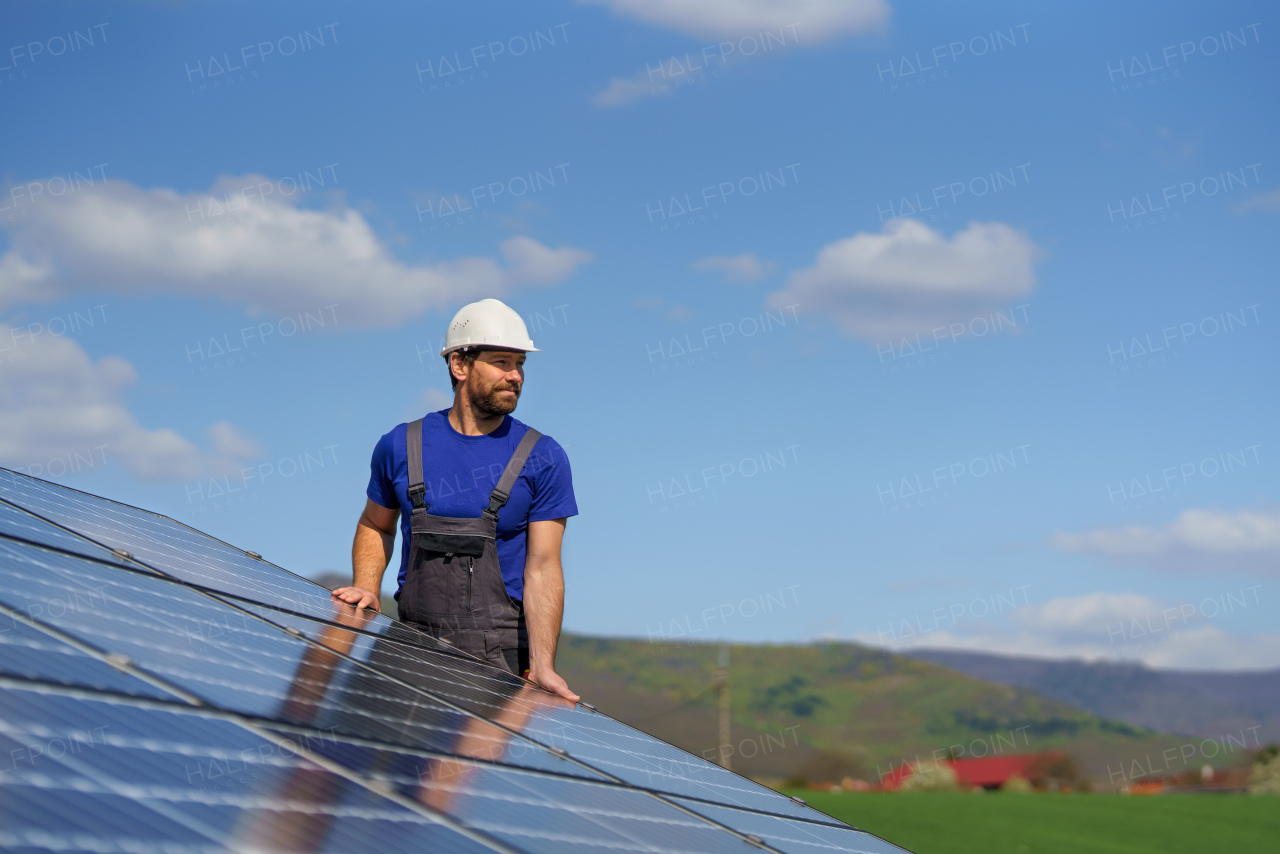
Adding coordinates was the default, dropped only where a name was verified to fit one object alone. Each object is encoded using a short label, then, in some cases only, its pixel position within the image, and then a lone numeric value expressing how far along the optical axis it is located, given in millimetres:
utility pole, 56706
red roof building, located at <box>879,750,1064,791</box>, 46719
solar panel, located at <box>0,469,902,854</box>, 2053
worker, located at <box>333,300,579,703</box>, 6062
